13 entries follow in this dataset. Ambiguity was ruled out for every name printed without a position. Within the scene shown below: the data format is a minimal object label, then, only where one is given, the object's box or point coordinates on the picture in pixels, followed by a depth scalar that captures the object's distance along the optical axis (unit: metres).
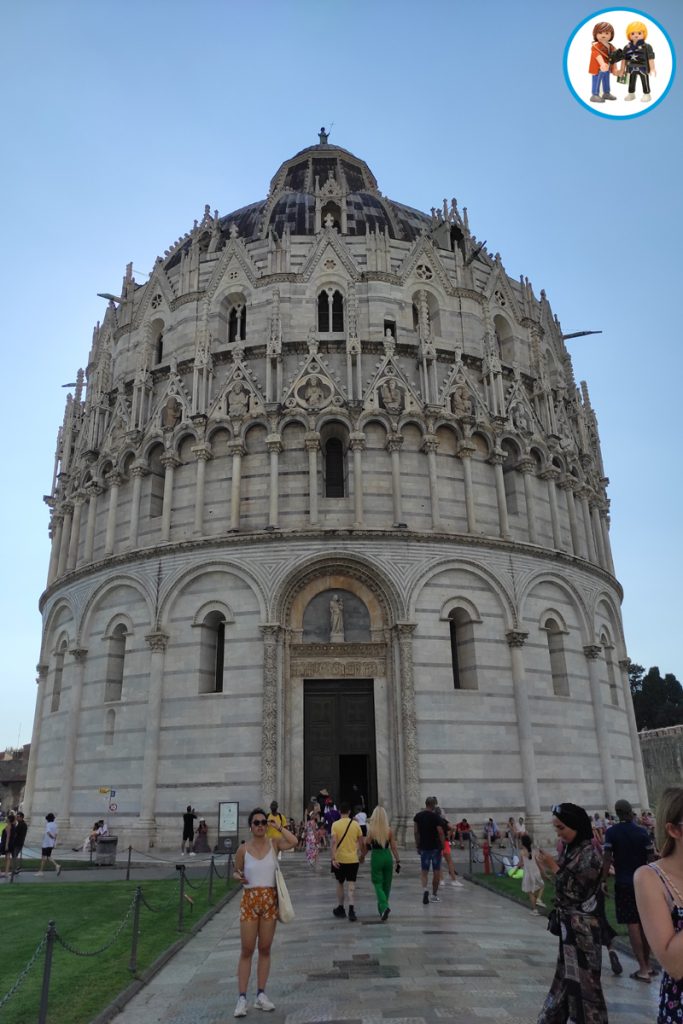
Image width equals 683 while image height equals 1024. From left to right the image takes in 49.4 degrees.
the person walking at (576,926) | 5.48
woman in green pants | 11.47
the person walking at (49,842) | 19.02
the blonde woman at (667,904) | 3.33
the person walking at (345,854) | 11.54
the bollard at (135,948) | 8.72
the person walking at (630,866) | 8.43
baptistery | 23.48
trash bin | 19.92
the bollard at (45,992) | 6.10
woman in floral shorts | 7.16
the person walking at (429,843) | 13.25
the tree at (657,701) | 75.69
